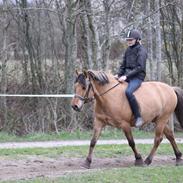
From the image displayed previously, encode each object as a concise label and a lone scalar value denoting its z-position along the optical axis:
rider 15.59
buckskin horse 15.32
